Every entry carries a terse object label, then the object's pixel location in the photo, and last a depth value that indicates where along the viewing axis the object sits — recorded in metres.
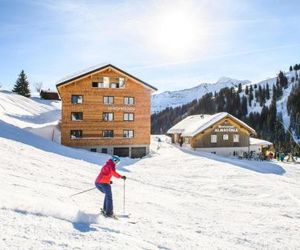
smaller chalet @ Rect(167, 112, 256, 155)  35.63
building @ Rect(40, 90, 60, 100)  68.14
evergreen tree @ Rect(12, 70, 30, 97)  63.08
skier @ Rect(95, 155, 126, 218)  7.84
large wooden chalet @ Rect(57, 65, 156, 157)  27.97
